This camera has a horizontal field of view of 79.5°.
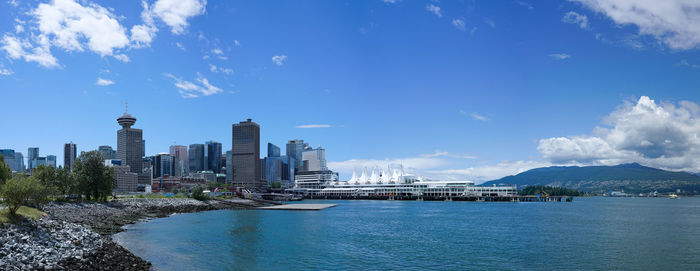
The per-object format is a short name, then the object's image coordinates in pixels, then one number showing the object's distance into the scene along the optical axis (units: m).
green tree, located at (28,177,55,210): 38.03
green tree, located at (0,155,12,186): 59.09
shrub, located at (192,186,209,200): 132.69
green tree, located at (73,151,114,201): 81.32
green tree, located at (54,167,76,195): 80.25
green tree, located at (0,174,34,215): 34.47
